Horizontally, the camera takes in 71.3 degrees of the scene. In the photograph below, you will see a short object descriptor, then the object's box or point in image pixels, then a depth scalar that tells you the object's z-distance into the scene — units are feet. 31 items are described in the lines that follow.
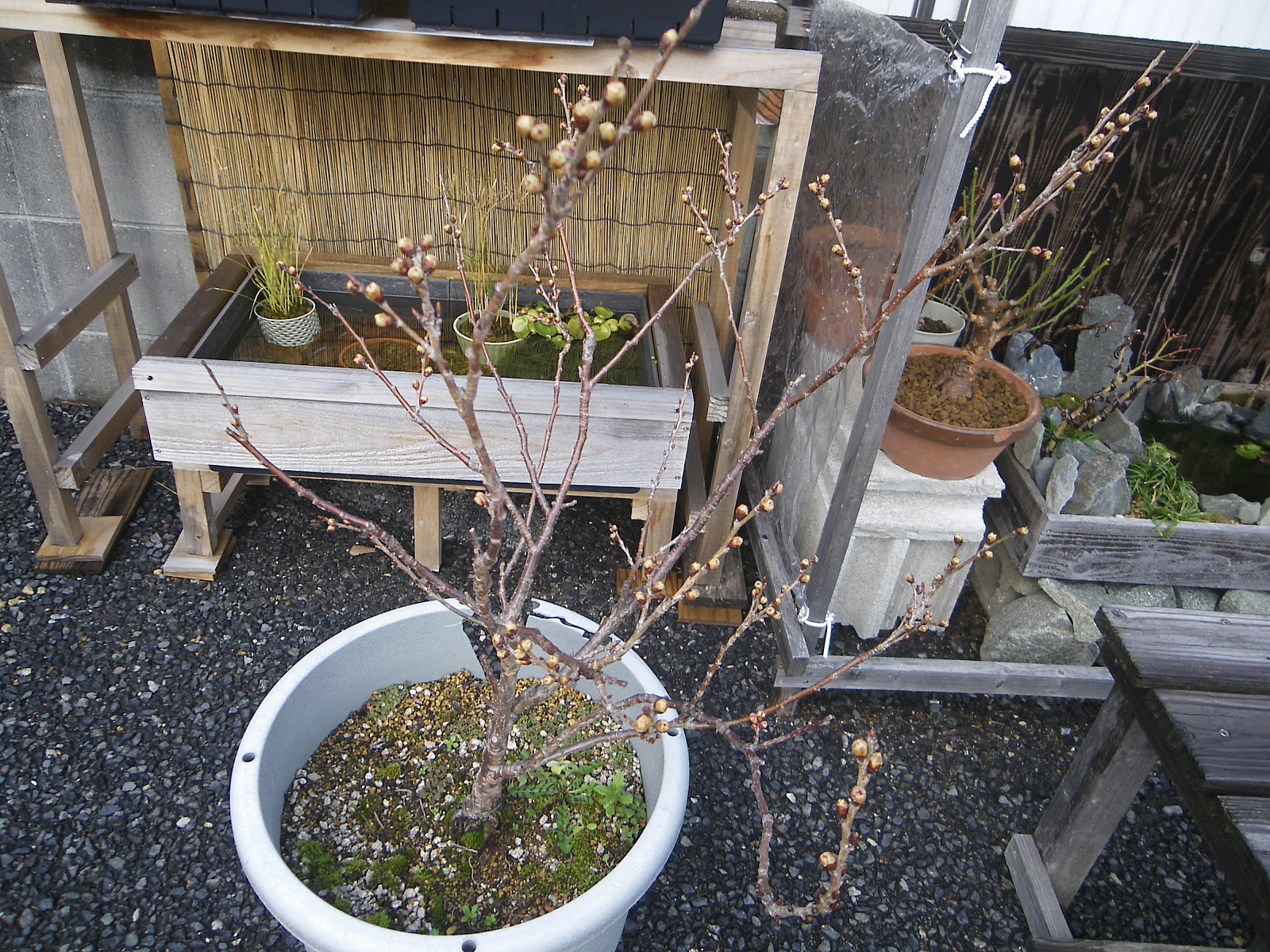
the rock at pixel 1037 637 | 6.84
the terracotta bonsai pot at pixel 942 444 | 6.11
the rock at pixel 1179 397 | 8.31
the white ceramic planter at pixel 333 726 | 3.56
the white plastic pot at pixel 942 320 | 7.76
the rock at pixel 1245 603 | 6.86
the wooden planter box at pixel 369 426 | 6.02
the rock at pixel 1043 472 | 7.09
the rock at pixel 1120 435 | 7.41
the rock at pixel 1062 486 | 6.71
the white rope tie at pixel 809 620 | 6.02
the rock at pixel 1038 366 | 8.02
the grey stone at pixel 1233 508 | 7.00
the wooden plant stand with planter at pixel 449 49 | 5.22
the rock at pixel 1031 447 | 7.18
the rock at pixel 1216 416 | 8.38
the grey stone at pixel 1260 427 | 8.27
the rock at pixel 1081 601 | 6.83
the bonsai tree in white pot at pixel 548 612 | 2.04
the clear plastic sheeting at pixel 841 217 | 4.78
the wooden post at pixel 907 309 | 4.00
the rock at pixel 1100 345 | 8.20
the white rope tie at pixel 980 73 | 3.98
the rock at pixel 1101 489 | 6.79
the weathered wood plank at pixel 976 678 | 6.24
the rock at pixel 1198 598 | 6.97
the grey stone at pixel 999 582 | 7.15
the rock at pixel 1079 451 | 7.00
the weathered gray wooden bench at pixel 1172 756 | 3.74
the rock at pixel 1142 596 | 6.90
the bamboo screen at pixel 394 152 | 7.32
